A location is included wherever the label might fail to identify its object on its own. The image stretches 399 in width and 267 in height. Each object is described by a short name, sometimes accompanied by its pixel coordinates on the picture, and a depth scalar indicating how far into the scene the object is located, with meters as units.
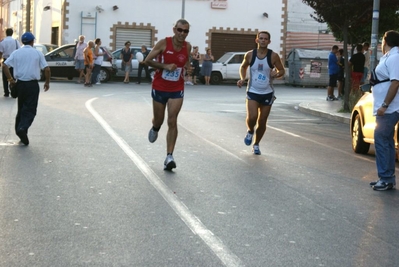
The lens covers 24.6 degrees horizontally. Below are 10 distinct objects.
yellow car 12.57
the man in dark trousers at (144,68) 35.71
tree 22.47
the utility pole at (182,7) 42.14
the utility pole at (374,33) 20.45
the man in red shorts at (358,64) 26.01
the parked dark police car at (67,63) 35.12
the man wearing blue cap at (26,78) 12.84
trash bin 40.62
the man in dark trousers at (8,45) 23.19
